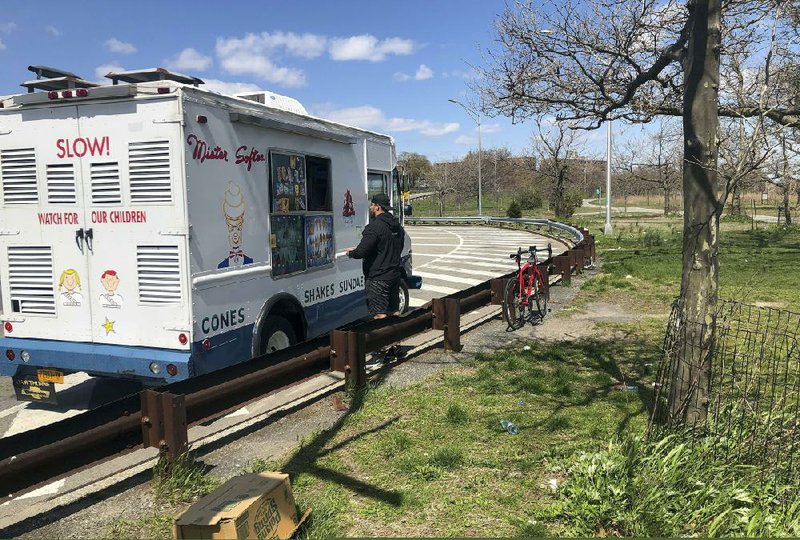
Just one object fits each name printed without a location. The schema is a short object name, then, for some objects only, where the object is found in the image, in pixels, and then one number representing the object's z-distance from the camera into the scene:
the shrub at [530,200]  56.59
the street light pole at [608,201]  29.01
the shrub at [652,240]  22.89
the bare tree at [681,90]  4.28
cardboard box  3.13
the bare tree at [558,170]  45.44
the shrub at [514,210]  44.31
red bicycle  9.68
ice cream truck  5.56
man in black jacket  7.46
